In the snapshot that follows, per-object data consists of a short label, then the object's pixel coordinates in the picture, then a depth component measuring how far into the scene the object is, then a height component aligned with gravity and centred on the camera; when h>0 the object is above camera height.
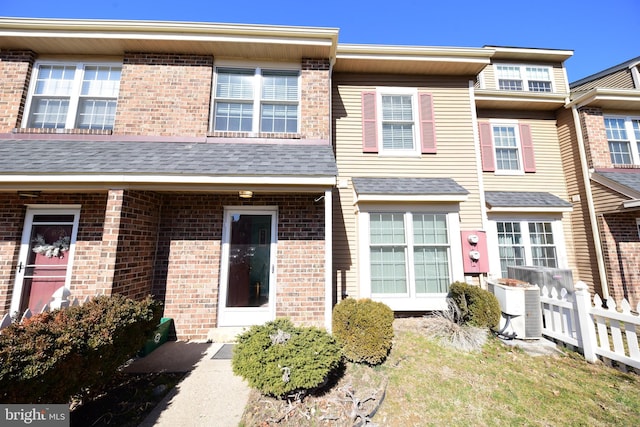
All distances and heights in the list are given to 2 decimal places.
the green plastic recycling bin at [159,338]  4.30 -1.62
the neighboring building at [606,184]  6.93 +1.92
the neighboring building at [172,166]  4.44 +1.49
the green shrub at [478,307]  4.77 -1.11
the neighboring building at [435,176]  5.73 +2.07
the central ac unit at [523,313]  4.80 -1.21
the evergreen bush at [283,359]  2.89 -1.32
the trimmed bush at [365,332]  3.83 -1.29
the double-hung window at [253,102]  5.81 +3.44
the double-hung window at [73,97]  5.60 +3.43
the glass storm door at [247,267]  5.07 -0.36
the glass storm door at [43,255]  4.84 -0.11
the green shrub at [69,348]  2.09 -0.98
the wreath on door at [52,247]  4.95 +0.05
